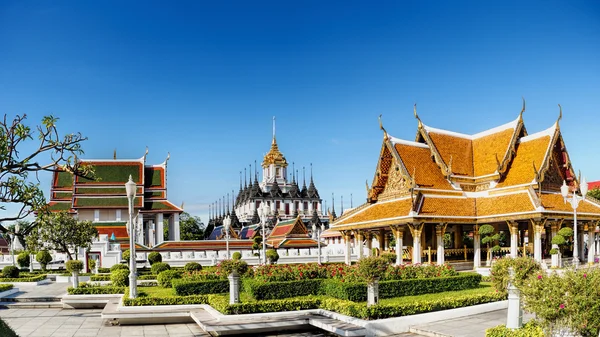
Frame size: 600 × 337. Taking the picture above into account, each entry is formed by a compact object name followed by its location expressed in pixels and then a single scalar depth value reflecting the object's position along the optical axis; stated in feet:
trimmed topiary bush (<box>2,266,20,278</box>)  88.89
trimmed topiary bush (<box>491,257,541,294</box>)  38.55
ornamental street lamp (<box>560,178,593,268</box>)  63.95
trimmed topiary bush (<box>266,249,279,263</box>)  111.75
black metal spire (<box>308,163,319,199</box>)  324.39
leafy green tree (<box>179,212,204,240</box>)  281.33
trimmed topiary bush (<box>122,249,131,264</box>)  111.18
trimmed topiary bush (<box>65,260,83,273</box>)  67.33
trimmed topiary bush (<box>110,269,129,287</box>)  64.69
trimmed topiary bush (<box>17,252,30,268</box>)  111.86
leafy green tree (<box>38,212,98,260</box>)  102.89
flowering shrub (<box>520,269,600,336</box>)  26.40
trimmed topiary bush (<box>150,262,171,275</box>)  85.20
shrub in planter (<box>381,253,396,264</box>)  88.93
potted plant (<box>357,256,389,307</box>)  40.46
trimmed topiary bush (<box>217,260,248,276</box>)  44.91
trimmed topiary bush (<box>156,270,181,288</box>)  65.72
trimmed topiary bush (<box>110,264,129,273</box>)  85.38
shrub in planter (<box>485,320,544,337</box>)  30.04
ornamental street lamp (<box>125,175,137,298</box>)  49.34
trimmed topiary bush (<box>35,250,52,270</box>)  107.45
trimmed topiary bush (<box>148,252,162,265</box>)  109.09
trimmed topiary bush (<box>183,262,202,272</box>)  79.40
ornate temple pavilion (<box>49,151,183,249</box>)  155.63
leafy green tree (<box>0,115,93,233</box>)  26.86
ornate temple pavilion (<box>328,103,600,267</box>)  81.56
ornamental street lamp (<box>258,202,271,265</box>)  82.22
